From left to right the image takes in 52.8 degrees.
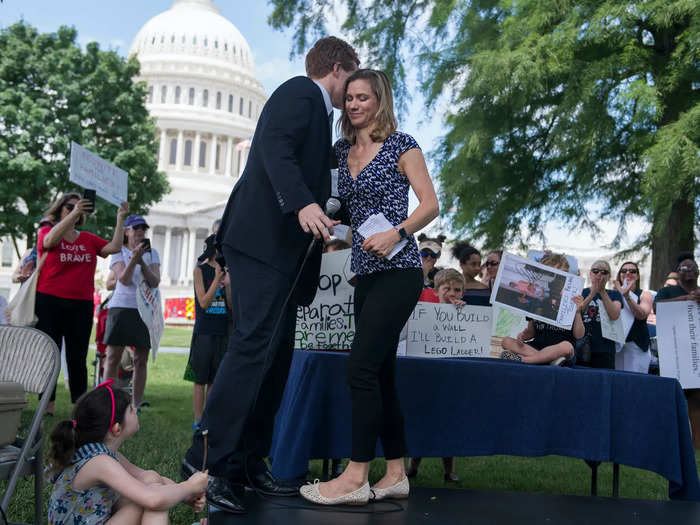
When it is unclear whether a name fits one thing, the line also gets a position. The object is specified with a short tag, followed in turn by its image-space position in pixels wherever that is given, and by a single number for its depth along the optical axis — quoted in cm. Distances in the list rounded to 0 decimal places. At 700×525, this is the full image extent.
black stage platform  296
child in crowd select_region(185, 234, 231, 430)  660
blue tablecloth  414
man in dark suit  307
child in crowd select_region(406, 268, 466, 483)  511
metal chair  315
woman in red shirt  632
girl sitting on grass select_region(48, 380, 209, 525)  261
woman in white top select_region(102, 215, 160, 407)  696
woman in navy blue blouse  316
